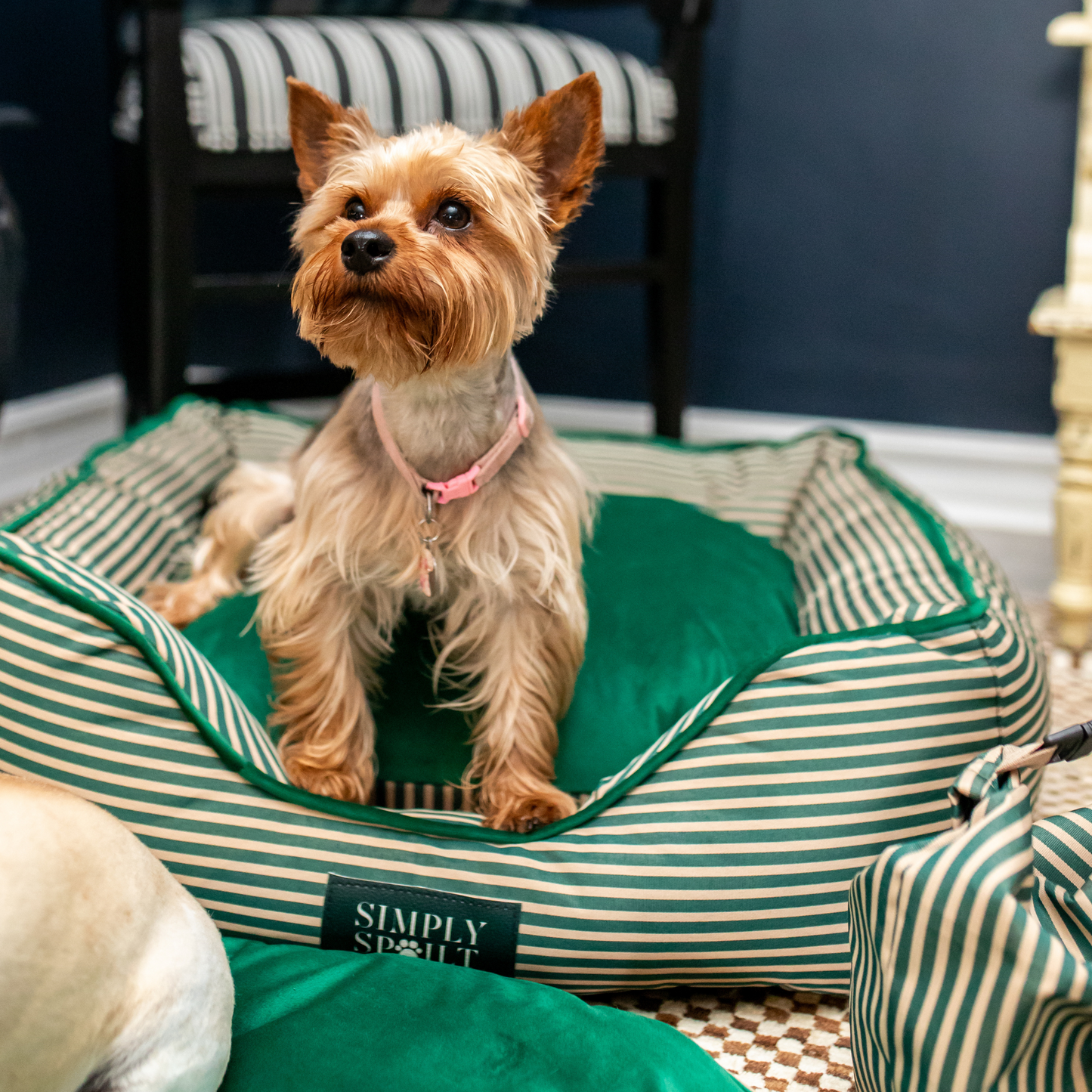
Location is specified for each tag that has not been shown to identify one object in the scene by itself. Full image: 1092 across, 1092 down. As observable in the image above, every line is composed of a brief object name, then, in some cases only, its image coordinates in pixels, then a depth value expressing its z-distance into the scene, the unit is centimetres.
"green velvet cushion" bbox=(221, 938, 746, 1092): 90
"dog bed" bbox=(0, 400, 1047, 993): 107
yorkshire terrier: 107
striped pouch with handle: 74
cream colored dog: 71
